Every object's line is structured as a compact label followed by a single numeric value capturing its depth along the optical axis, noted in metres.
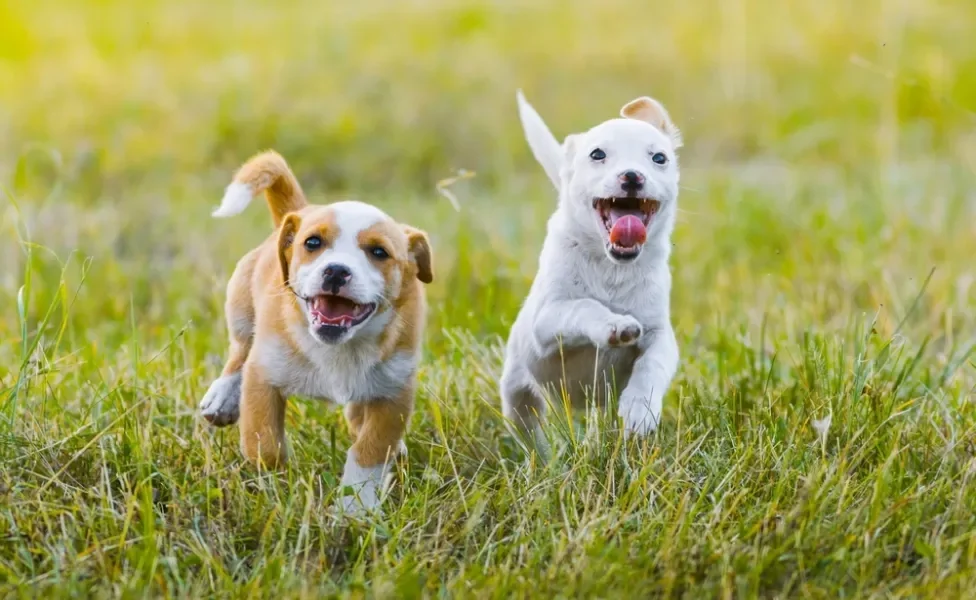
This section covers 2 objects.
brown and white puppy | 7.03
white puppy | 7.37
